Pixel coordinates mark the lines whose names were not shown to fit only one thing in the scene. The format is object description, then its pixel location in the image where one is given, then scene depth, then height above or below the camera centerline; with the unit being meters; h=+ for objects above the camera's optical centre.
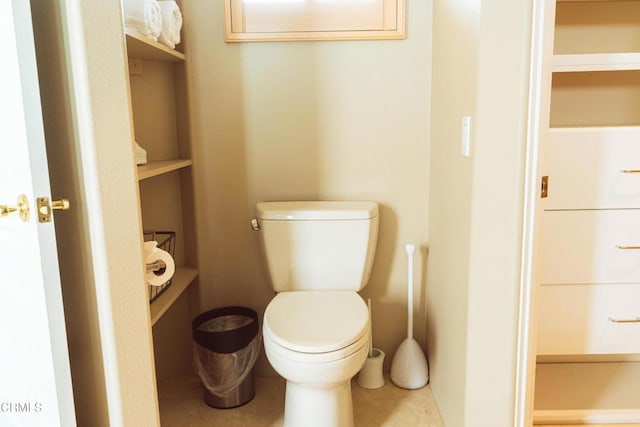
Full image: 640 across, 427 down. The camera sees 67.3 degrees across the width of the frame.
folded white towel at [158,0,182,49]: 1.74 +0.42
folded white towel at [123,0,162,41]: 1.54 +0.39
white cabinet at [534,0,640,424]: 1.64 -0.37
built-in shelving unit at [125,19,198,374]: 1.92 -0.11
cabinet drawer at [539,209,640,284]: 1.69 -0.42
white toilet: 1.50 -0.62
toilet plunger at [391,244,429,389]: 2.04 -0.96
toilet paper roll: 1.49 -0.39
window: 1.93 +0.46
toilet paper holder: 1.55 -0.41
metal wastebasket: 1.87 -0.88
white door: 1.07 -0.31
